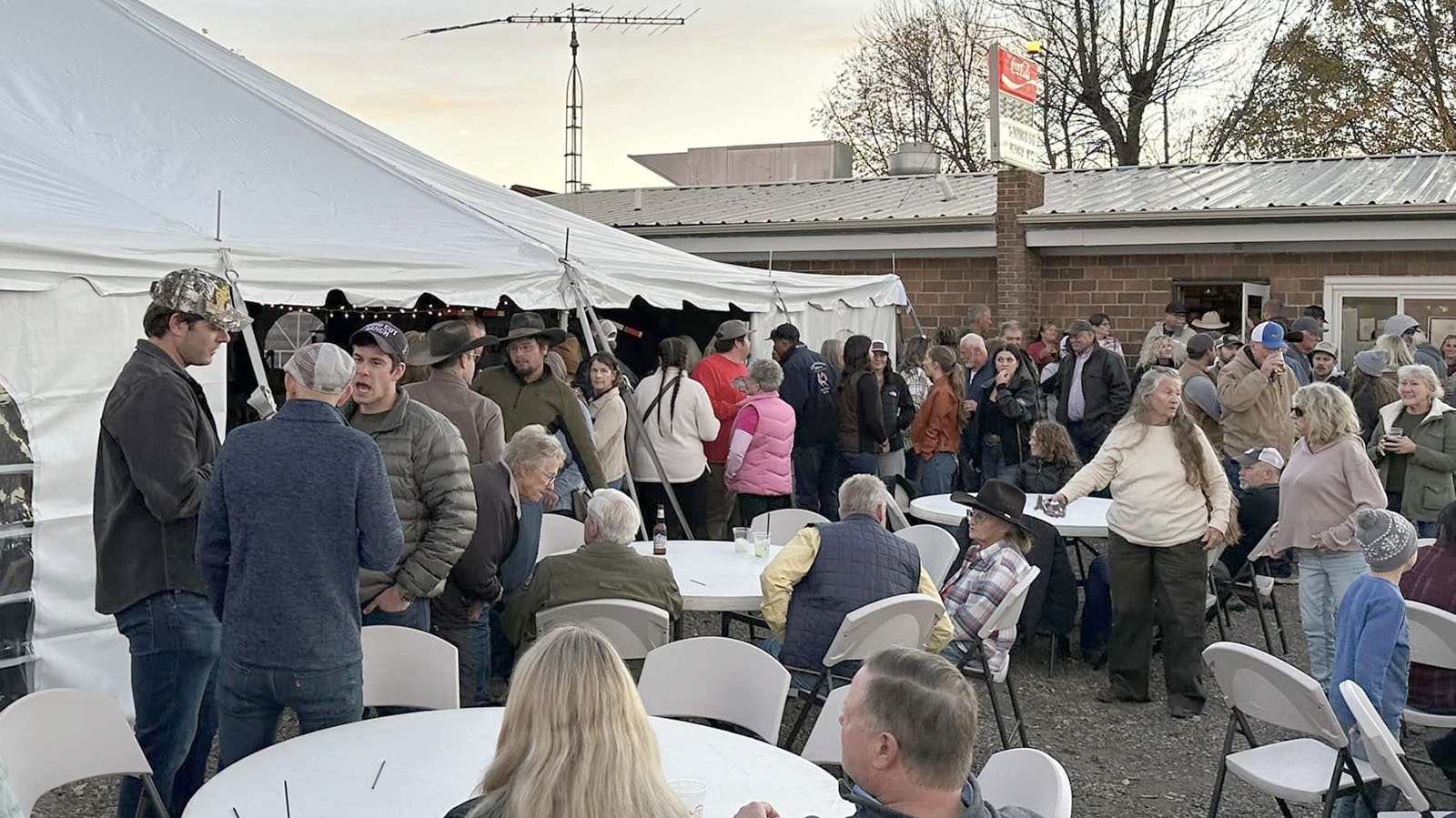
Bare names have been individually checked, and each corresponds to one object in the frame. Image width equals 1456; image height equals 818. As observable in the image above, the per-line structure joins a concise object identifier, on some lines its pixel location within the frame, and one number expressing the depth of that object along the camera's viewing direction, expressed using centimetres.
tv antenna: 2741
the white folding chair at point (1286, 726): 403
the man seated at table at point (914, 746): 241
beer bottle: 612
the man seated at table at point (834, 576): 517
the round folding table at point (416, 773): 315
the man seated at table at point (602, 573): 495
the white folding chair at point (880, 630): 497
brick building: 1356
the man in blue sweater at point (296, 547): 351
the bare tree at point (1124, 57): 2800
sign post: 1700
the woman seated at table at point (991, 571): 557
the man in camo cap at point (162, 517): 398
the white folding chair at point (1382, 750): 366
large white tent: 541
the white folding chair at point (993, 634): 549
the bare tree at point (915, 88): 3103
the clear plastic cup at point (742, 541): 646
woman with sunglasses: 599
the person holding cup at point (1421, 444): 766
